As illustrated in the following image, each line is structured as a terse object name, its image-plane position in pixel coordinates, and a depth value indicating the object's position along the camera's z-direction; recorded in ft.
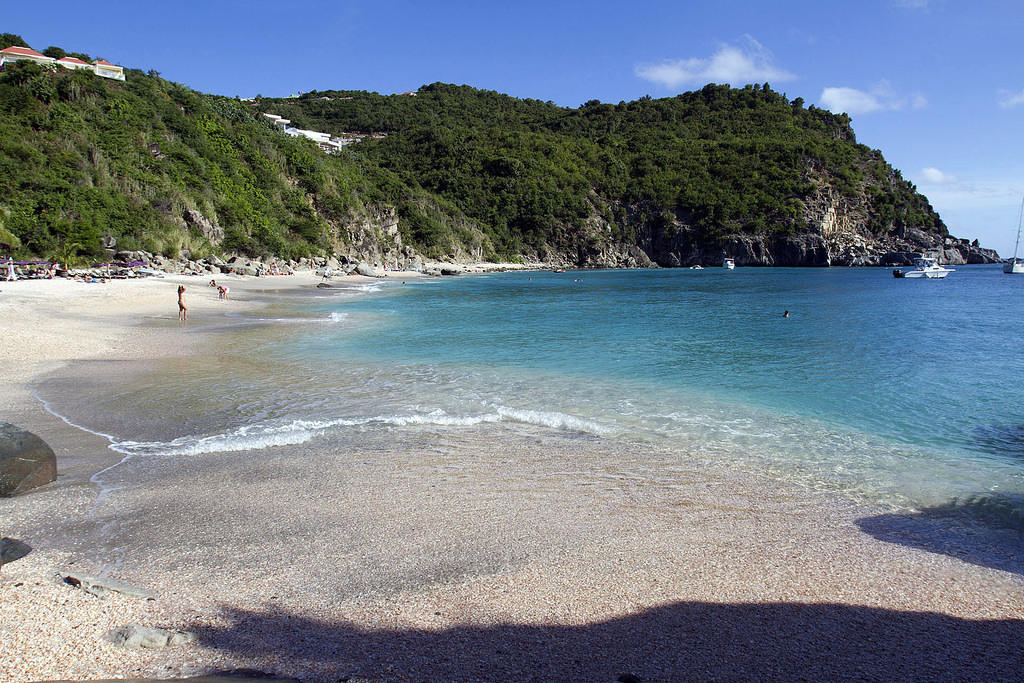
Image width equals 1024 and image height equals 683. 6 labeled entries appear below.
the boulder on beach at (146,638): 10.45
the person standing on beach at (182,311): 67.47
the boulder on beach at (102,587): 12.53
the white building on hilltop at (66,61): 196.65
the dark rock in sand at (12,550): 13.50
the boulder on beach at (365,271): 201.67
